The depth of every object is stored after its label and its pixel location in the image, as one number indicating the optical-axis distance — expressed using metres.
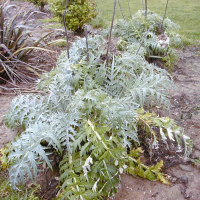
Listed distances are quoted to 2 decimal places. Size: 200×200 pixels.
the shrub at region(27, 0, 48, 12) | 6.94
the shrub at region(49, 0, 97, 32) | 4.52
